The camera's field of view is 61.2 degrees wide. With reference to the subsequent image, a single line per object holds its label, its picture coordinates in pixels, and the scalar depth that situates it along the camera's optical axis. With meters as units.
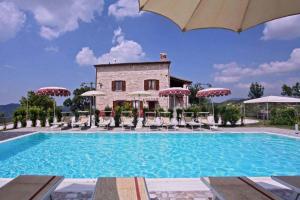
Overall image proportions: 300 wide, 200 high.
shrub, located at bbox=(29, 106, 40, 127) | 16.25
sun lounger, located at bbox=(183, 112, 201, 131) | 15.08
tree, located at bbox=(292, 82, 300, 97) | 44.94
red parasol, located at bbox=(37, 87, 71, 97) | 15.85
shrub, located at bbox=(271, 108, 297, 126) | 17.12
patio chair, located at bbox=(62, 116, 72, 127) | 15.59
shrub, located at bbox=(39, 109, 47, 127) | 16.20
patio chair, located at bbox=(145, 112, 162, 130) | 14.96
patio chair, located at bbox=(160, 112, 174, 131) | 14.87
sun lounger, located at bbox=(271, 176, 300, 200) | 2.80
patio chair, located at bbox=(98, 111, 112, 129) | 15.14
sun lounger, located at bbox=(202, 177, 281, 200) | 2.50
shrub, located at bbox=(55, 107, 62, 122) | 16.86
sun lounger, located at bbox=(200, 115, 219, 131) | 15.10
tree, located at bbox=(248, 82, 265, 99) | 47.53
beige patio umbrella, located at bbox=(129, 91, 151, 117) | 16.89
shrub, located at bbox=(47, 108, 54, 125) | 16.31
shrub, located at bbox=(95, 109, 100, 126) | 16.93
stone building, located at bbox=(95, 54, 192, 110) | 24.98
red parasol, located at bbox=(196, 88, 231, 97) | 16.14
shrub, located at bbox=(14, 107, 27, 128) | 15.50
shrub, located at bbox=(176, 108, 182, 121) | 17.67
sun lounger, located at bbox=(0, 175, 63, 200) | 2.47
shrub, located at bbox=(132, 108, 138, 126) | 16.67
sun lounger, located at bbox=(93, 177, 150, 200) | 2.48
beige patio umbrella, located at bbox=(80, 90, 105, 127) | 16.58
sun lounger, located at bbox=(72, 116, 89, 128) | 15.39
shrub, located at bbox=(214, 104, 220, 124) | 17.36
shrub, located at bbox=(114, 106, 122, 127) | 16.58
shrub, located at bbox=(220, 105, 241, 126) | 17.23
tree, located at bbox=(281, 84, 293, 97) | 46.41
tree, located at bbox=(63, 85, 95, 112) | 37.97
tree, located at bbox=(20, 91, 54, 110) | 25.63
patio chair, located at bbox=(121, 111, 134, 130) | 15.12
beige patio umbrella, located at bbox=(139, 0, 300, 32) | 2.57
